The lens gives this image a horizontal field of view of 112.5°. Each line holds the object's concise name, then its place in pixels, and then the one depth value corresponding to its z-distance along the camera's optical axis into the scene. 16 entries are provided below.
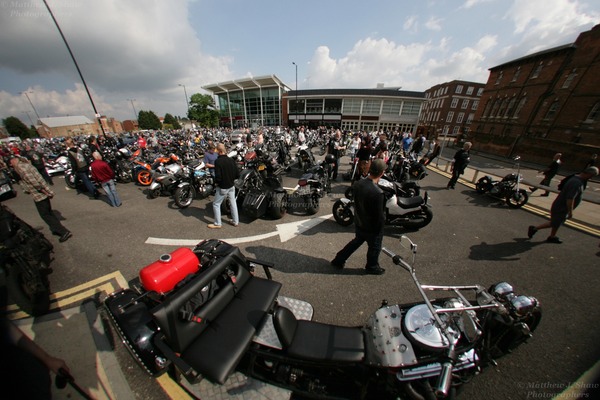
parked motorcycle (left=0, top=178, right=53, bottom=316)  3.08
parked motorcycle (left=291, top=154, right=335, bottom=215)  6.05
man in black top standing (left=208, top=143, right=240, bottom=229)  4.77
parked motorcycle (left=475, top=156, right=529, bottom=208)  6.85
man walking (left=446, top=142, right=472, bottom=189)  8.05
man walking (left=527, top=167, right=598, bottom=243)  4.31
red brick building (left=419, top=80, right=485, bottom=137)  48.25
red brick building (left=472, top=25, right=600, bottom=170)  18.11
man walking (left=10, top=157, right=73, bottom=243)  4.27
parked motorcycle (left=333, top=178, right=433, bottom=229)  5.07
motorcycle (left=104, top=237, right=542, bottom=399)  1.79
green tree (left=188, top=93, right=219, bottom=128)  51.41
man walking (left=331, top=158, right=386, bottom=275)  3.20
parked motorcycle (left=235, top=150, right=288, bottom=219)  5.45
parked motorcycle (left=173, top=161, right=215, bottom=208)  6.71
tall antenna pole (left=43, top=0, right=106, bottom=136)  9.51
